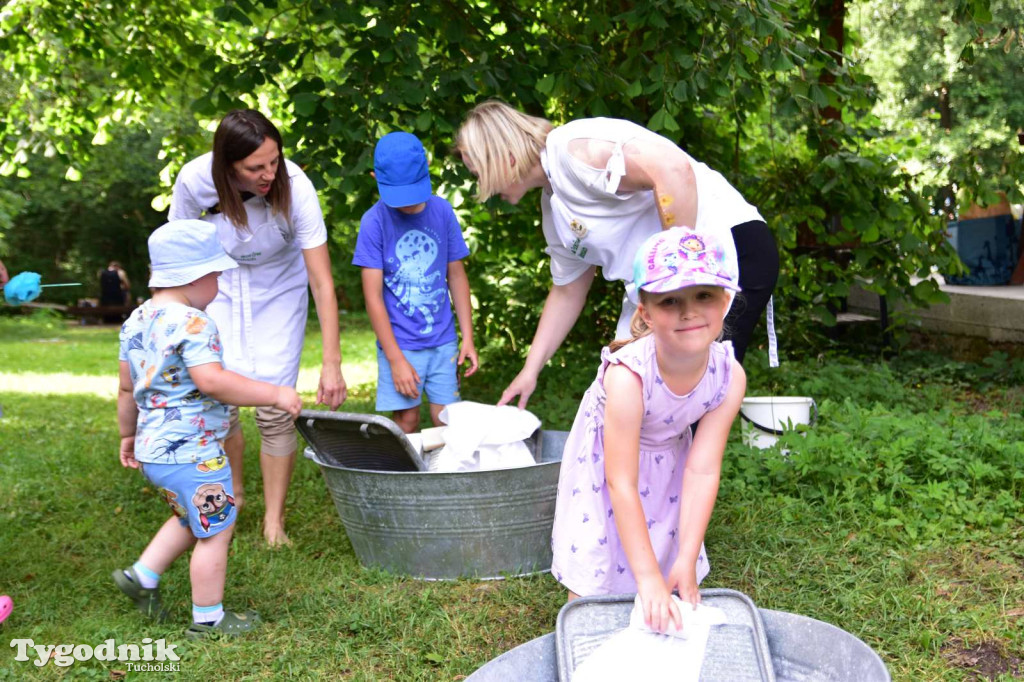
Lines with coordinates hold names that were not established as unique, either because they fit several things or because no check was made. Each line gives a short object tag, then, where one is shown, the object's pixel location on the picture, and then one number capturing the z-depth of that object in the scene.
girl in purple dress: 2.12
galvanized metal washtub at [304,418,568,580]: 3.09
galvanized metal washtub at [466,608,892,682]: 2.02
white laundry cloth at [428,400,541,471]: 3.32
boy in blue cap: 3.68
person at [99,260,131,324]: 20.38
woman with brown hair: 3.26
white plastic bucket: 4.35
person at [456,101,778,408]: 2.67
